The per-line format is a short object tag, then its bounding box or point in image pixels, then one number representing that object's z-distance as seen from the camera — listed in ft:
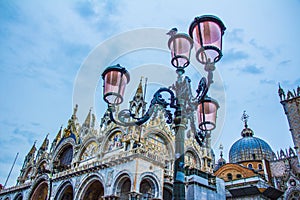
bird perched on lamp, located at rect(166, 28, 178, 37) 18.85
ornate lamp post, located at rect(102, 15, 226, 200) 16.46
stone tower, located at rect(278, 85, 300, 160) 91.49
